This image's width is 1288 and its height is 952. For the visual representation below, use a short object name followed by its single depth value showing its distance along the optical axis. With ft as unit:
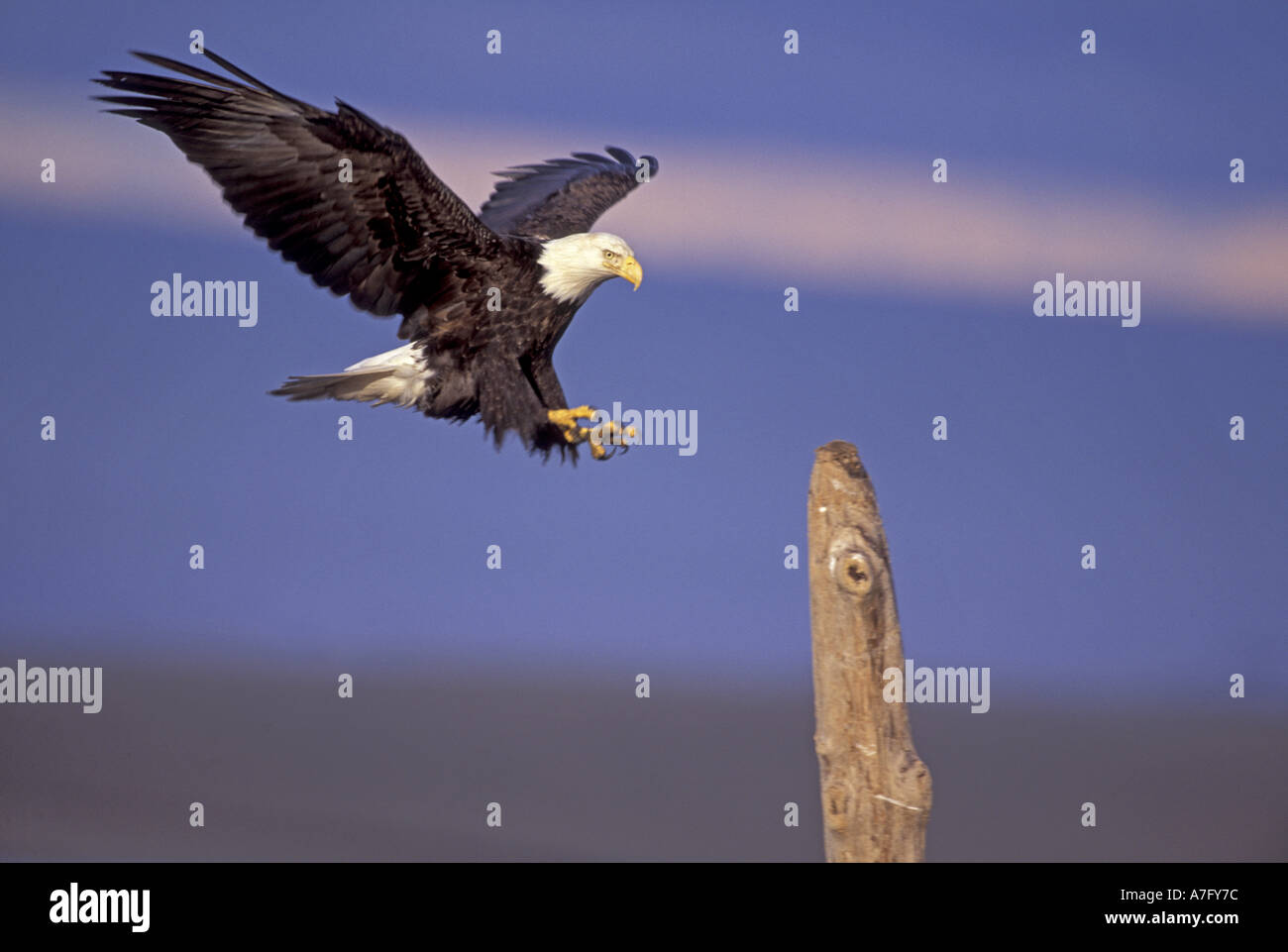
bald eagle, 12.48
